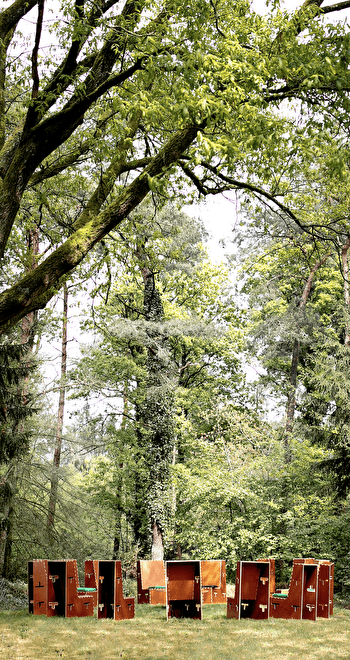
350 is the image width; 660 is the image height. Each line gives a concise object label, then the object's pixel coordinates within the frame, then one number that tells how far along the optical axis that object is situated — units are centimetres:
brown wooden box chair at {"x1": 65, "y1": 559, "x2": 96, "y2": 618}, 937
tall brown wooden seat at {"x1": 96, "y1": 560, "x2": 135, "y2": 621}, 919
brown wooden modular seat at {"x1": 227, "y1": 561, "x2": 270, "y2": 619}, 961
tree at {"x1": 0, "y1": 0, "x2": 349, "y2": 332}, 535
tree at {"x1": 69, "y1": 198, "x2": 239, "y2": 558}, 1792
